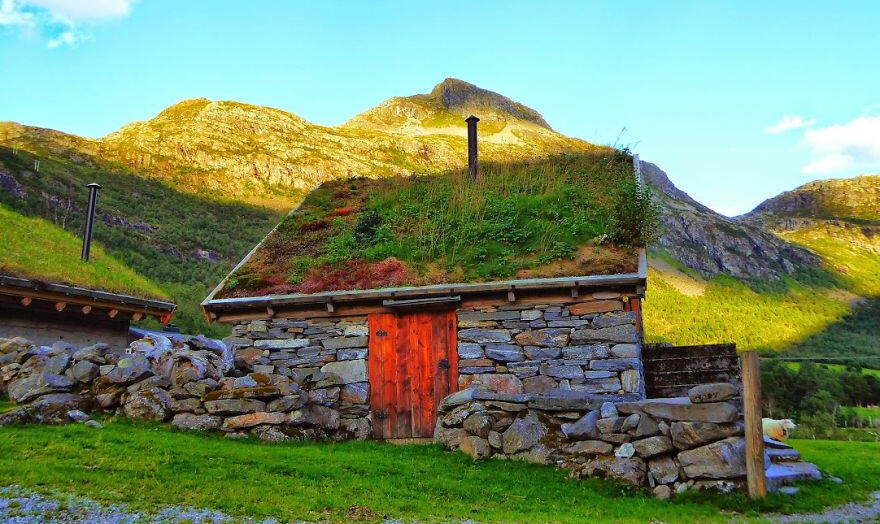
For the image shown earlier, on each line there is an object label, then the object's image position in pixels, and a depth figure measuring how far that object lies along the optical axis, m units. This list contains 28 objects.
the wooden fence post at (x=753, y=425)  7.50
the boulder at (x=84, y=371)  10.74
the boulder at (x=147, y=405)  10.27
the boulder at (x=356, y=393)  11.89
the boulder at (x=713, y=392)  7.98
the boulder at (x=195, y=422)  10.26
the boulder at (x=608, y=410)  8.80
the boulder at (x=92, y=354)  11.06
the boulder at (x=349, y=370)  12.02
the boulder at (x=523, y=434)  9.31
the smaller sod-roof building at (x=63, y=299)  13.63
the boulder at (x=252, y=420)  10.39
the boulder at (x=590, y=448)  8.61
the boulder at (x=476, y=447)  9.48
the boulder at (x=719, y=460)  7.70
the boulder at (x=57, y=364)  10.77
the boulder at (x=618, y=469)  8.19
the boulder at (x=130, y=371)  10.73
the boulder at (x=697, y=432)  7.88
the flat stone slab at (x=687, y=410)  7.92
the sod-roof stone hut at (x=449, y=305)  10.90
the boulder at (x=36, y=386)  10.32
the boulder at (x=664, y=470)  8.00
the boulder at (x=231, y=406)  10.47
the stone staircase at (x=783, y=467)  8.27
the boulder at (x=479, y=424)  9.72
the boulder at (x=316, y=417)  10.62
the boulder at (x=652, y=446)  8.14
